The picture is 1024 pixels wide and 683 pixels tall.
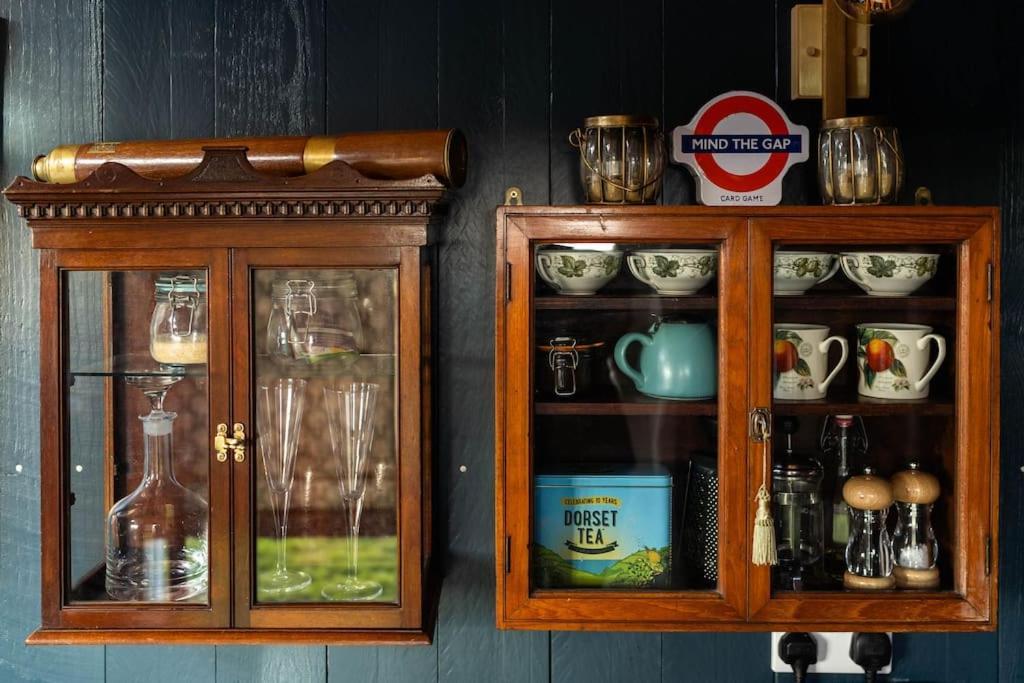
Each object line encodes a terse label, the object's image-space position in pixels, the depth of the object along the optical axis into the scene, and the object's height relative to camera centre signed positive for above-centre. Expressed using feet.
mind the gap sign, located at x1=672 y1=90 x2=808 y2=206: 6.29 +1.05
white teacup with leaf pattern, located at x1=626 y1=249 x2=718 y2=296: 5.54 +0.31
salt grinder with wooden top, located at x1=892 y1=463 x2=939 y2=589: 5.62 -1.08
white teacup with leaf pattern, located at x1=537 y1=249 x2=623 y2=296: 5.57 +0.32
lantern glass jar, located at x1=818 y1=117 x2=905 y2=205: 5.60 +0.86
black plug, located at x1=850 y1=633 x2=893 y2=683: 6.34 -1.91
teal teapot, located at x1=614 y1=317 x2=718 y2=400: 5.61 -0.17
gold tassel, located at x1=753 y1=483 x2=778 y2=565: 5.44 -1.04
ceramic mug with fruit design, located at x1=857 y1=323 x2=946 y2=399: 5.60 -0.16
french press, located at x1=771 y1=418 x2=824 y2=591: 5.64 -0.99
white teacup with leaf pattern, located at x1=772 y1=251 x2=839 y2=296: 5.55 +0.30
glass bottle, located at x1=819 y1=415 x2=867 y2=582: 5.72 -0.75
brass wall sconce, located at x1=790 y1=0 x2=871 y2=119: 6.15 +1.57
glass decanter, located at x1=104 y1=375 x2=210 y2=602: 5.65 -1.05
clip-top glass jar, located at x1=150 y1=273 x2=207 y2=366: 5.55 +0.06
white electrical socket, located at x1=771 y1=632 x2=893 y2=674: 6.46 -1.98
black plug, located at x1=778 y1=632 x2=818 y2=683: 6.37 -1.91
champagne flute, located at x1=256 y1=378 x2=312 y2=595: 5.59 -0.61
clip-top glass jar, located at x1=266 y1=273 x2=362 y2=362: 5.55 +0.06
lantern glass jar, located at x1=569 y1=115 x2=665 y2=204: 5.68 +0.90
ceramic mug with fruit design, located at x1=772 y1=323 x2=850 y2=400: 5.61 -0.17
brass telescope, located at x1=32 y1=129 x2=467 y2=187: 5.83 +0.96
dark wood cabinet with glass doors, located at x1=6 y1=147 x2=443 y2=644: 5.43 -0.37
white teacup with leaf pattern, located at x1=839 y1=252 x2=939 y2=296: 5.53 +0.29
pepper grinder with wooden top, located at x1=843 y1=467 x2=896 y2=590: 5.66 -1.10
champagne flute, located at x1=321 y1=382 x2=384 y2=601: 5.62 -0.65
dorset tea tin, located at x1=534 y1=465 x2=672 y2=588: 5.70 -1.05
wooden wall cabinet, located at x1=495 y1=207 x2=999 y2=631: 5.45 -0.48
